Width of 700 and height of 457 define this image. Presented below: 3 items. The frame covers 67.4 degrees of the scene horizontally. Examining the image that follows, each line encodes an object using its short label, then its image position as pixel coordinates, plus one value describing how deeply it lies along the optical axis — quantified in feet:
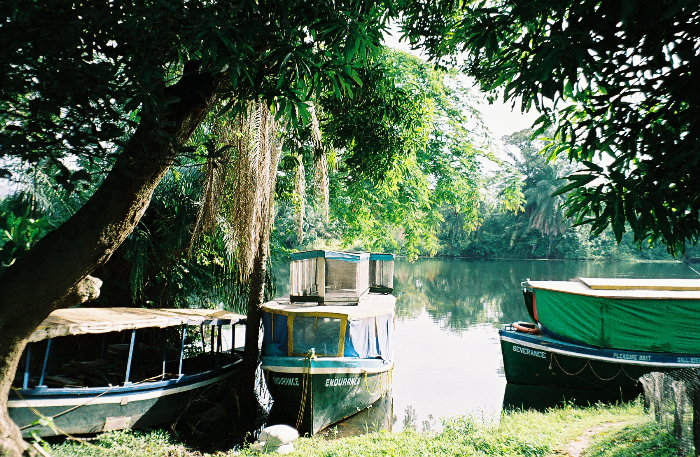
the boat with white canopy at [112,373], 27.35
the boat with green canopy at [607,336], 42.52
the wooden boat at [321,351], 34.88
